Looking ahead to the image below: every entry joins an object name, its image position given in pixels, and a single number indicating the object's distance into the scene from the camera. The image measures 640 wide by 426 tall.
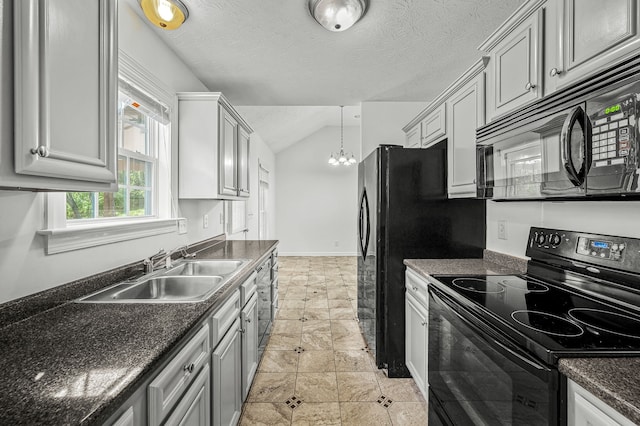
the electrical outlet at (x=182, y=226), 2.26
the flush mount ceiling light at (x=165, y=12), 1.48
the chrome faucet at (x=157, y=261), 1.75
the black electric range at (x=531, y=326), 0.84
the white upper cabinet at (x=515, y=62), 1.28
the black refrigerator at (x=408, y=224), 2.16
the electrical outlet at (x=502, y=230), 1.99
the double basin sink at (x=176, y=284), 1.33
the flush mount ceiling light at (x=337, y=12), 1.67
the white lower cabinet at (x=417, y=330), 1.79
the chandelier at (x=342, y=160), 6.10
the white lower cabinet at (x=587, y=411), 0.65
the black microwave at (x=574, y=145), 0.91
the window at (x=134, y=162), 1.59
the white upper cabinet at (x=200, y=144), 2.27
